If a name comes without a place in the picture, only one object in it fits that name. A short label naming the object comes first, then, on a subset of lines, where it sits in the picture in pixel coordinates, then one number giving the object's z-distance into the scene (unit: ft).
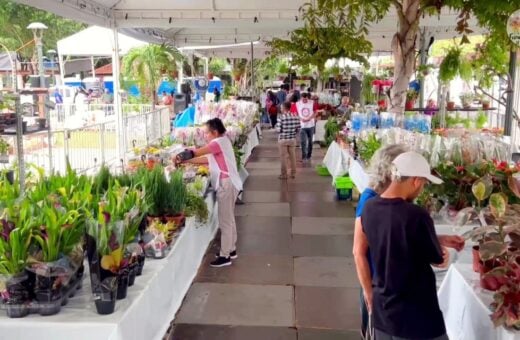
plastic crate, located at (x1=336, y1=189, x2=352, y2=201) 27.14
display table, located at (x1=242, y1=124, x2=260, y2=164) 35.60
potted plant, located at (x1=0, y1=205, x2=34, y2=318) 7.79
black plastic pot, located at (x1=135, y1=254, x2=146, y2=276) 9.66
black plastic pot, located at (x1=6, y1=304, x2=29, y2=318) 8.02
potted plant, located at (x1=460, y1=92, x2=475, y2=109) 42.68
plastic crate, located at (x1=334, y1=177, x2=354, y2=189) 26.89
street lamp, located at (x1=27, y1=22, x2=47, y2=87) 22.08
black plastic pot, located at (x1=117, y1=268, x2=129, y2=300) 8.47
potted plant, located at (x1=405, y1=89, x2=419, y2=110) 37.66
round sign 13.33
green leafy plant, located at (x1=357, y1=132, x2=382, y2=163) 19.93
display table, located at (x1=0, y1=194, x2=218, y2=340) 7.91
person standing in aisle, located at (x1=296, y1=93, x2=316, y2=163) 37.19
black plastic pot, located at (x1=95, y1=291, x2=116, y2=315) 8.13
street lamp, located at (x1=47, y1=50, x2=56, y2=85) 71.46
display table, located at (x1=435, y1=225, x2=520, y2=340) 7.89
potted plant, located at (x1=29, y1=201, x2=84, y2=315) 7.90
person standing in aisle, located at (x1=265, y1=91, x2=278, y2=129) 58.95
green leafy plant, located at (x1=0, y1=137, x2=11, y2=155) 20.99
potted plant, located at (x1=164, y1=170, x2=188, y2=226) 13.29
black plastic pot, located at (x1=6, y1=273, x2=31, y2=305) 7.86
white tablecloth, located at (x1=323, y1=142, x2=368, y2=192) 20.45
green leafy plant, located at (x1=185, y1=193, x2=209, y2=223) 14.92
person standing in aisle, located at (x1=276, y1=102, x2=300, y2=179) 32.30
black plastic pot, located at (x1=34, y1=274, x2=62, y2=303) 7.93
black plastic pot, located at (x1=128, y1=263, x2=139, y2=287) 9.05
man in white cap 7.27
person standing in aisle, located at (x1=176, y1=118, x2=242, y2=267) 17.29
